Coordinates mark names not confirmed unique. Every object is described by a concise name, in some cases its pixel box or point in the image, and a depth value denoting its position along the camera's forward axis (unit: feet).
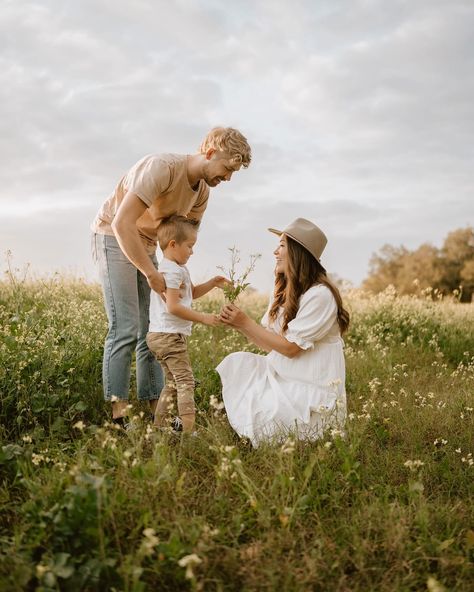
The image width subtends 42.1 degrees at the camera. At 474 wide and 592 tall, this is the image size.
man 15.31
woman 14.62
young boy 15.43
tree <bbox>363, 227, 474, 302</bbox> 95.45
